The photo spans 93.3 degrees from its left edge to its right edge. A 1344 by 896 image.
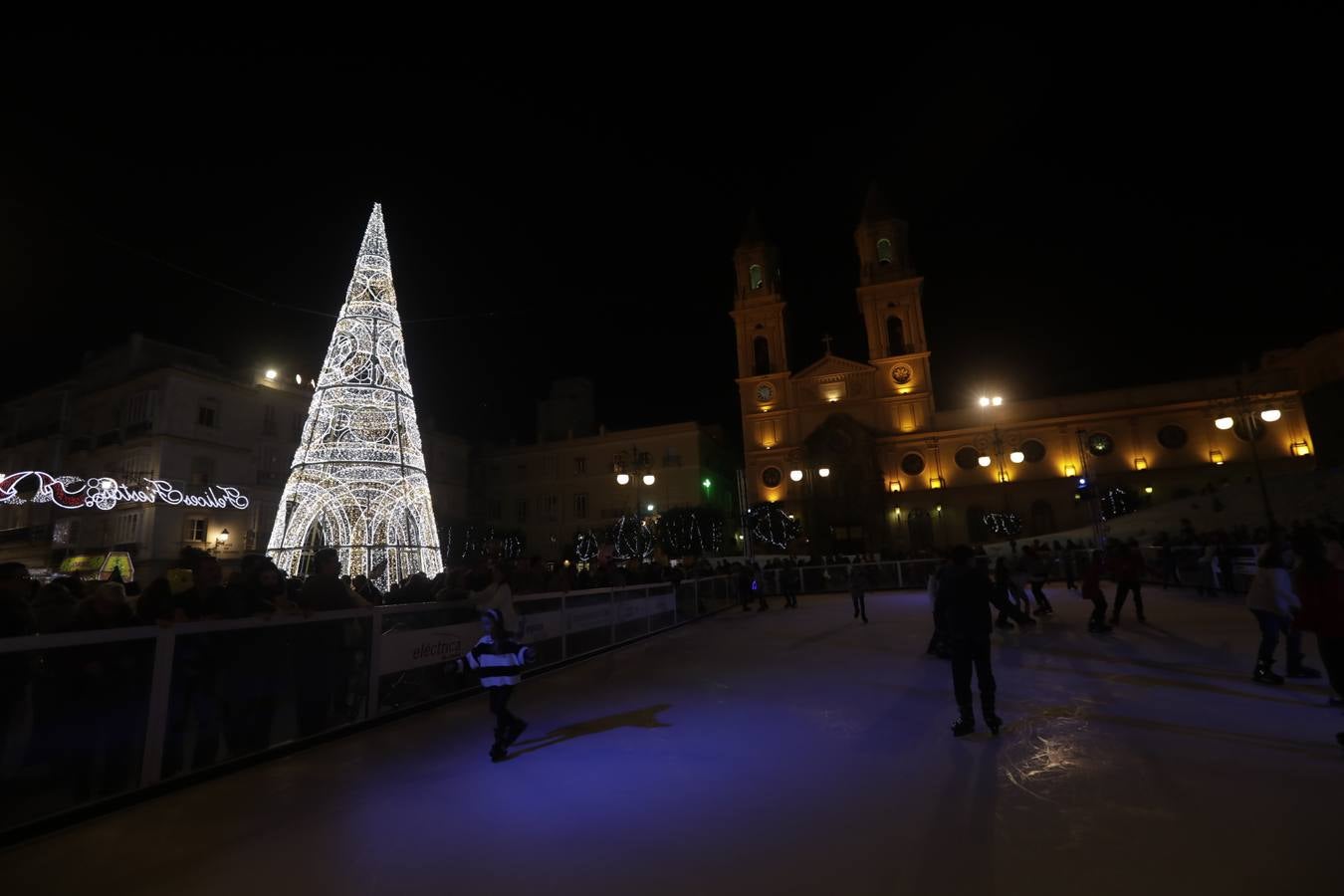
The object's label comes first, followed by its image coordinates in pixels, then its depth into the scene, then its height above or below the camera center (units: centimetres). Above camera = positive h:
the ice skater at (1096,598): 1075 -91
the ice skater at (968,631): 544 -70
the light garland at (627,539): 3965 +176
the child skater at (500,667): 523 -78
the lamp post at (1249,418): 1830 +357
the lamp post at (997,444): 3071 +648
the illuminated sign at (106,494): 1612 +309
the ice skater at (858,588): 1441 -75
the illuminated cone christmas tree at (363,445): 1245 +266
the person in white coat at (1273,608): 659 -75
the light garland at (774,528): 4000 +198
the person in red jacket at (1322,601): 503 -54
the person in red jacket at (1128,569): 1122 -48
